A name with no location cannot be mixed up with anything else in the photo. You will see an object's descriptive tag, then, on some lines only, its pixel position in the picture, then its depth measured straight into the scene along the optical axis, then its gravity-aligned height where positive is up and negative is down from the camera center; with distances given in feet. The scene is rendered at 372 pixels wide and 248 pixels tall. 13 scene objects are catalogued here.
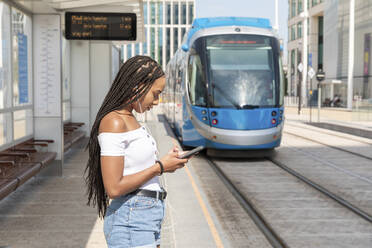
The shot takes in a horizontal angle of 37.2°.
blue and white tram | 41.34 +0.33
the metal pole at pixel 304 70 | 211.92 +8.35
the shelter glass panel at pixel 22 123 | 30.37 -1.80
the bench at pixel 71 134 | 36.68 -3.27
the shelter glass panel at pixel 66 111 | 46.60 -1.70
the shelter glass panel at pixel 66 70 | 45.34 +1.79
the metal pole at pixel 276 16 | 152.54 +20.91
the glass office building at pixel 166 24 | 422.41 +52.16
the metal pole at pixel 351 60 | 149.18 +8.59
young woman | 8.47 -1.10
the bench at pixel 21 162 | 22.00 -3.51
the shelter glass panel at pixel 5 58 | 27.55 +1.68
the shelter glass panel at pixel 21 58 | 29.84 +1.89
